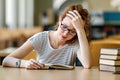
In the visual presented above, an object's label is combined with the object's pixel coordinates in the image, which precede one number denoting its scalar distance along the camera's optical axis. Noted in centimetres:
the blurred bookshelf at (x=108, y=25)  1088
